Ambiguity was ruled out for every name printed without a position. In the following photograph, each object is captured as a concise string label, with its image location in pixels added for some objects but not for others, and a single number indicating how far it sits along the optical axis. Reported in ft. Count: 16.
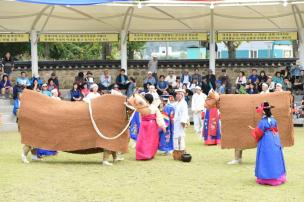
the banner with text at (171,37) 72.95
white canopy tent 63.05
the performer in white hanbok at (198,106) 53.31
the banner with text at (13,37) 68.80
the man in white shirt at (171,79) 67.92
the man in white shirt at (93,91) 44.14
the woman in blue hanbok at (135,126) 44.62
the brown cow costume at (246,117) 35.58
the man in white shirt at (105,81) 67.22
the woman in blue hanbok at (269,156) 29.58
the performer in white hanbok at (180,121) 38.88
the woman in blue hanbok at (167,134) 40.91
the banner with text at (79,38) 71.05
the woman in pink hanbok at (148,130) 38.27
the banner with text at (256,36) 73.46
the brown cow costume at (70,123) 35.78
